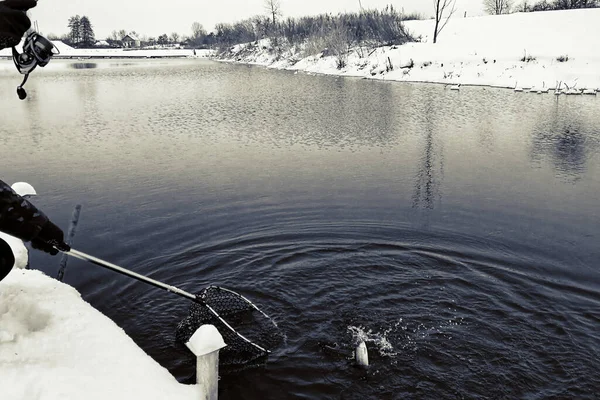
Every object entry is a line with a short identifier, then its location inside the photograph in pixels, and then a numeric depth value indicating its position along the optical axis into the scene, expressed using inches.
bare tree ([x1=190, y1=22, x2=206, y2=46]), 6361.7
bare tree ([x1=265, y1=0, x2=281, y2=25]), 4598.9
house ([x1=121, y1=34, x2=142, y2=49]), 6560.0
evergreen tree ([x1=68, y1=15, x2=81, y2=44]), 5856.3
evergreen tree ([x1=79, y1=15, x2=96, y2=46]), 5900.6
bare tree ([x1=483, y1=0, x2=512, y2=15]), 3873.0
